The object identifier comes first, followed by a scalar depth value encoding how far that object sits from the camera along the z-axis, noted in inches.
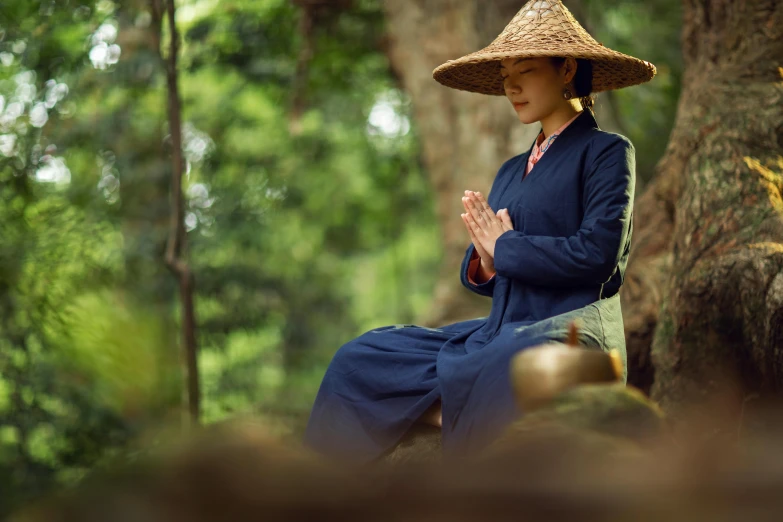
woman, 216.1
